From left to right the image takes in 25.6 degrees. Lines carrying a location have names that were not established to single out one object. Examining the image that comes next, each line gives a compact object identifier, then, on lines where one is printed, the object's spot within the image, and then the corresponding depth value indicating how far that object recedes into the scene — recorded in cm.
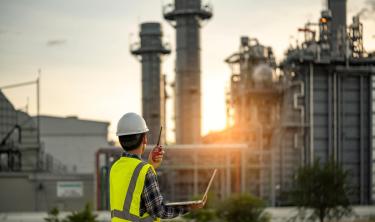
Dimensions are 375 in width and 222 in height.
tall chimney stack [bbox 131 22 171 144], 5916
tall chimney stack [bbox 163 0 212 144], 5044
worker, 529
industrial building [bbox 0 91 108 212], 4825
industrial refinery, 4728
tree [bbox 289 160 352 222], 3116
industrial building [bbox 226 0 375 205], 4766
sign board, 4859
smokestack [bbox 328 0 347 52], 4884
